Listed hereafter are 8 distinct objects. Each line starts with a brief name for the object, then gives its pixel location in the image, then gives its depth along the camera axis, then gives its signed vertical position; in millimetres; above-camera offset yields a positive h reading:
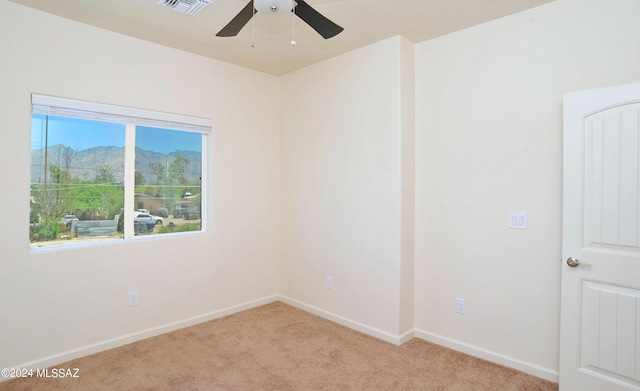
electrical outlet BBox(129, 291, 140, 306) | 3137 -920
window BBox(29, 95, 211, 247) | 2830 +195
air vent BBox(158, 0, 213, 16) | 2479 +1344
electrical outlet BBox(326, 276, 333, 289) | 3705 -892
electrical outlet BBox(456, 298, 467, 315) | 2980 -913
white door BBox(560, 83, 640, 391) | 2104 -260
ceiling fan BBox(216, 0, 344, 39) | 1799 +954
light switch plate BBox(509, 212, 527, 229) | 2662 -161
